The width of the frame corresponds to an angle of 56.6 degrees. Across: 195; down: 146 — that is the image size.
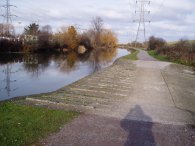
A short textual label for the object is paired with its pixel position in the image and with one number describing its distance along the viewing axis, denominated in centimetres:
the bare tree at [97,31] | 6123
